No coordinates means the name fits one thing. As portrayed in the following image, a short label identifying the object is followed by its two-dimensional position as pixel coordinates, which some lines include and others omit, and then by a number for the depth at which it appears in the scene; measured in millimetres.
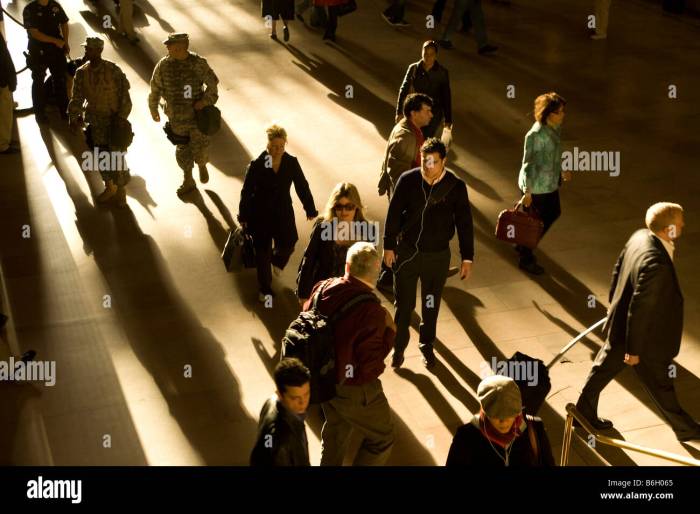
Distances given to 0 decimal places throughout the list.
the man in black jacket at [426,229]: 13937
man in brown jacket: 16312
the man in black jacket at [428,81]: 20328
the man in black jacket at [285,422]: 9258
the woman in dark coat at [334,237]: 13336
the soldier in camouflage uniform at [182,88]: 19562
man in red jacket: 11211
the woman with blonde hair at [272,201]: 15969
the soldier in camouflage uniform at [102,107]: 19328
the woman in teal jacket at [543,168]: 16953
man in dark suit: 12500
